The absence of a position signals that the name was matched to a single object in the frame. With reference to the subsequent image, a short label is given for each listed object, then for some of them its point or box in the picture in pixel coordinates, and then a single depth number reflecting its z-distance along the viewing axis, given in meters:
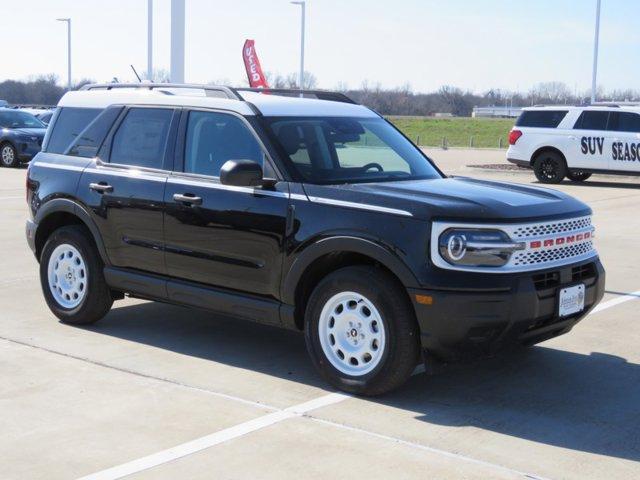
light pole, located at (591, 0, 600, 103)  43.16
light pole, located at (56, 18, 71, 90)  60.80
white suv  22.25
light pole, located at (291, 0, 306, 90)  51.03
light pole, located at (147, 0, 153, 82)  27.69
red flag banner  41.59
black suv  5.60
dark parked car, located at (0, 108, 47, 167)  25.45
